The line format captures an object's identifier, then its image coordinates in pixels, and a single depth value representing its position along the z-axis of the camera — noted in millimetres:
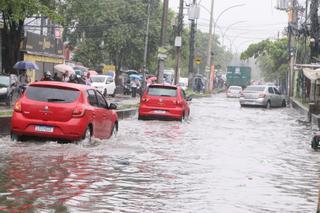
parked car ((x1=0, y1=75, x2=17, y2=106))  24297
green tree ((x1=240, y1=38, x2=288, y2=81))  77750
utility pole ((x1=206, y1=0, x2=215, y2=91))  63997
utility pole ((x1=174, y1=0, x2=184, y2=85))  45125
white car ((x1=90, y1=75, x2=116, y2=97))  42866
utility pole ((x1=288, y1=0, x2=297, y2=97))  57462
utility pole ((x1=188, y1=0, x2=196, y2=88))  58459
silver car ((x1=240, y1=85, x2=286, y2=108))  42688
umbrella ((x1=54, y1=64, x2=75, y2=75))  37125
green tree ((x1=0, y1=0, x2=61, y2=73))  22875
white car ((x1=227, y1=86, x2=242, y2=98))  66562
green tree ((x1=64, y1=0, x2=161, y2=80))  58906
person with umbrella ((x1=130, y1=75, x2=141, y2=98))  47750
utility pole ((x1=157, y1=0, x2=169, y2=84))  33625
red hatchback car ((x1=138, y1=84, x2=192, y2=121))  24562
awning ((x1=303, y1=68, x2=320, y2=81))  25147
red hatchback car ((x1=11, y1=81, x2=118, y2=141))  14000
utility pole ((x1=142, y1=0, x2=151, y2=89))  54581
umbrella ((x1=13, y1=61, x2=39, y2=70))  32287
